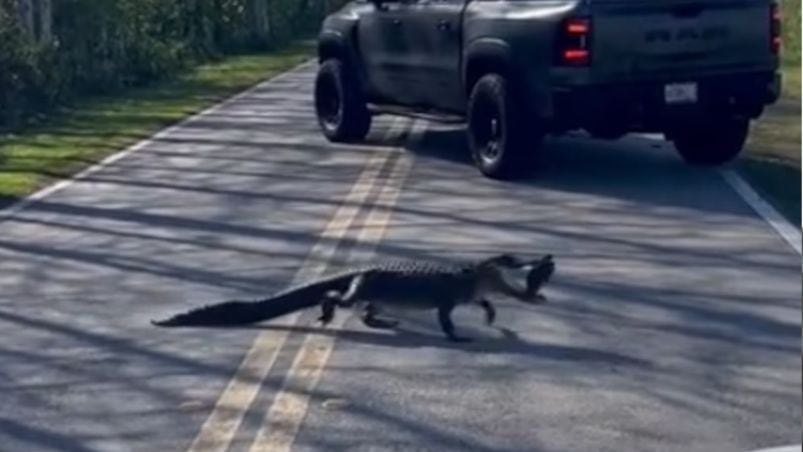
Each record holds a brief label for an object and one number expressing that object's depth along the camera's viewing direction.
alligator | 10.81
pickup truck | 17.23
